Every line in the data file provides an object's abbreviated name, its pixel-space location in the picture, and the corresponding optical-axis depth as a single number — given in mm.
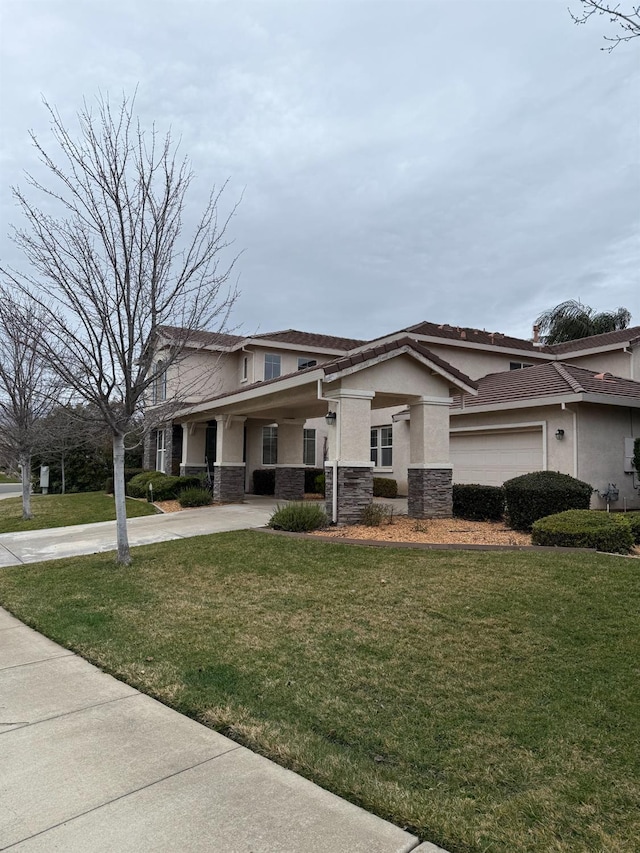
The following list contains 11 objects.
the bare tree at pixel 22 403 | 14531
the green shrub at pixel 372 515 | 11312
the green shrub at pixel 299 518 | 10914
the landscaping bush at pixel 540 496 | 10398
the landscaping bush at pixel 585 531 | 8664
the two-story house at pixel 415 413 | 11945
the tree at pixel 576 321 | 36469
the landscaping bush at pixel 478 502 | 12281
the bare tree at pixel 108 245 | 8438
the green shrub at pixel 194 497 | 16922
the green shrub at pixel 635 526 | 9478
